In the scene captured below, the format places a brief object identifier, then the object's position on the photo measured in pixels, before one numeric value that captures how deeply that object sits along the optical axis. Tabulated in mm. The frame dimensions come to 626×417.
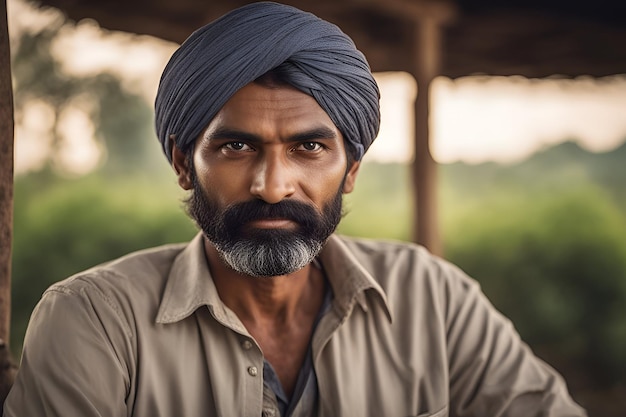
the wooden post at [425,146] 4691
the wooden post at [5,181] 1850
